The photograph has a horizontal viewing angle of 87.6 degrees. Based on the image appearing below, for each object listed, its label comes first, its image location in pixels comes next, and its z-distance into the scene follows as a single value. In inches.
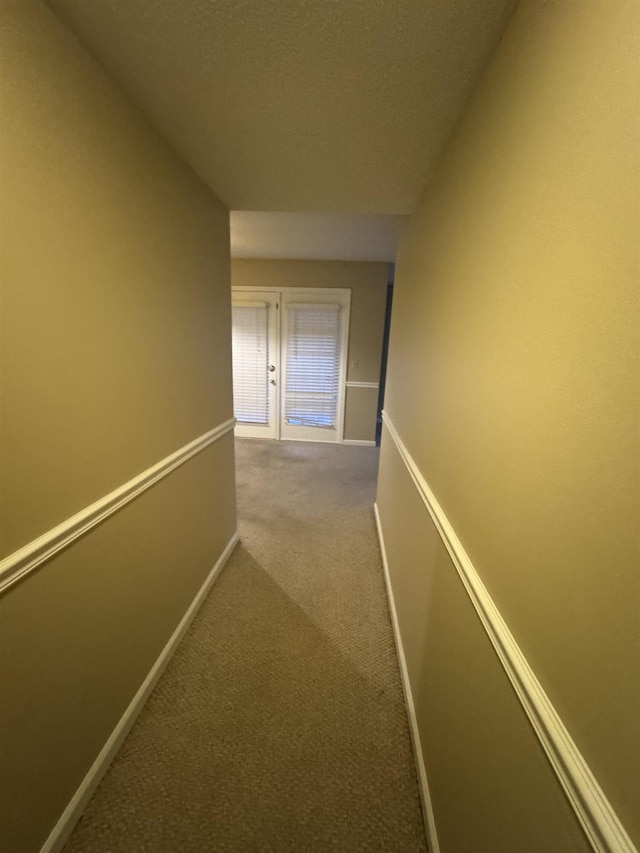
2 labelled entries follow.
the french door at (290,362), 167.3
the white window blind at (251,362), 171.2
